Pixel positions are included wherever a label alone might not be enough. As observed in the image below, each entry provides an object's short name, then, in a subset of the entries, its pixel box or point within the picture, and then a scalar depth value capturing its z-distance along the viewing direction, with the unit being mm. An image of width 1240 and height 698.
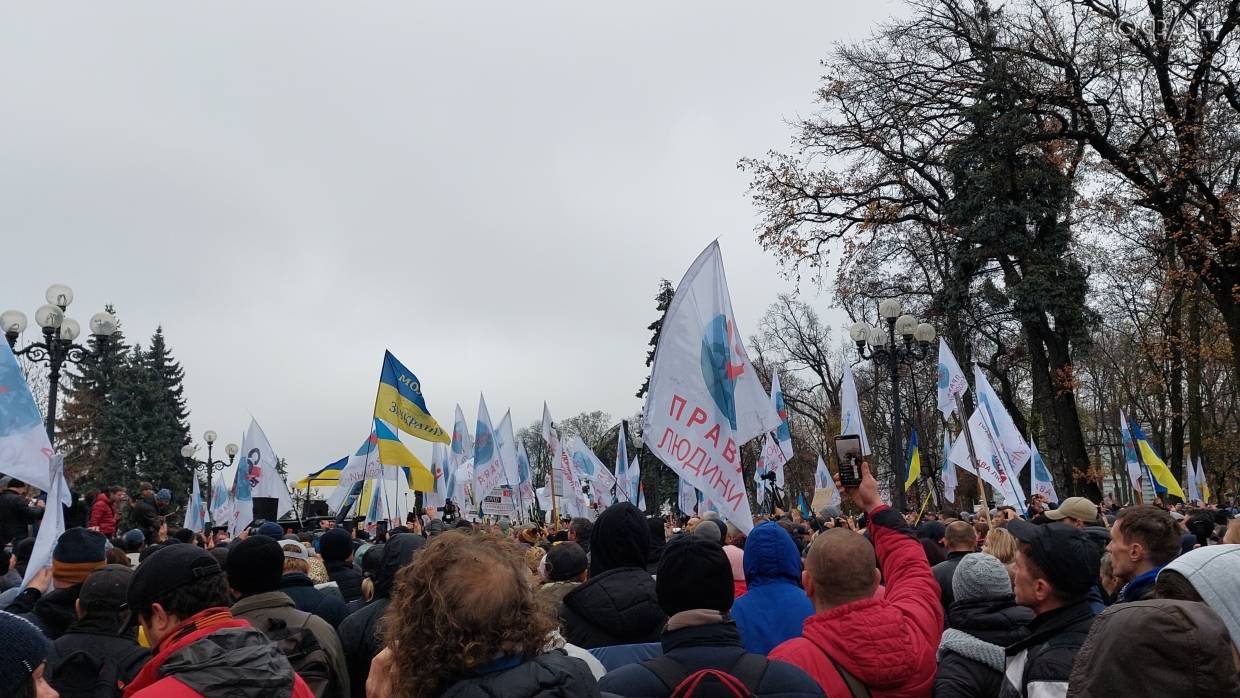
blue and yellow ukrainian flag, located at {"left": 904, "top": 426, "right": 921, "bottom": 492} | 20250
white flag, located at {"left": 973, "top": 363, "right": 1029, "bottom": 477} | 14058
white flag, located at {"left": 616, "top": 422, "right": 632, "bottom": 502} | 28000
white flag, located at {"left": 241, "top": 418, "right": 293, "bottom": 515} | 18172
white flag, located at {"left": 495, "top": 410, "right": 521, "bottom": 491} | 20102
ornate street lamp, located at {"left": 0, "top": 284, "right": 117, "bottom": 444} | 14664
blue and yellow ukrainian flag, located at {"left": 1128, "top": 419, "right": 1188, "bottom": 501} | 19641
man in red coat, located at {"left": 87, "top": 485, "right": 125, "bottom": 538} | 15102
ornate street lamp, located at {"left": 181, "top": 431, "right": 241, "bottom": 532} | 31469
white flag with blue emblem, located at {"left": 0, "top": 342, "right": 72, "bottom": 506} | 7426
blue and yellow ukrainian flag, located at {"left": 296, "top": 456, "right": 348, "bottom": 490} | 25052
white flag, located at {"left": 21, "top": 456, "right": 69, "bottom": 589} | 6180
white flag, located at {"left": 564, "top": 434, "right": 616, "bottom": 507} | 25391
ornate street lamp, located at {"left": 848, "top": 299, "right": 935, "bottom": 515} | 18781
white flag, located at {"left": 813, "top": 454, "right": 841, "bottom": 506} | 20031
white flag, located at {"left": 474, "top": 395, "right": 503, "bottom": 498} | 18797
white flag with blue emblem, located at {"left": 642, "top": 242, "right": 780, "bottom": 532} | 6543
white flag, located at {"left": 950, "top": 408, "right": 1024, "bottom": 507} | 12260
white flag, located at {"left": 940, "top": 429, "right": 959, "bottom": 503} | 19688
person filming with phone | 3664
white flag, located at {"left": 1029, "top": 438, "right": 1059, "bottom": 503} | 20578
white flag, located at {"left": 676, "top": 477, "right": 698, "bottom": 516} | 21938
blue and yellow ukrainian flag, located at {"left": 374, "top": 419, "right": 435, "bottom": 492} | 13438
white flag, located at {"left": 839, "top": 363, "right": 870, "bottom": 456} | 15820
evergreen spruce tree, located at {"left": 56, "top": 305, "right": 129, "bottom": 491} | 49562
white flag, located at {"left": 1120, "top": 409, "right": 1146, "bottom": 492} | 26094
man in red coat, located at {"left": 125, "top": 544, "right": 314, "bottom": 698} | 2605
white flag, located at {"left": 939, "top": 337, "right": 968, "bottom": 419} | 14705
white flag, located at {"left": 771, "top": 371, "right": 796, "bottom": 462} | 20059
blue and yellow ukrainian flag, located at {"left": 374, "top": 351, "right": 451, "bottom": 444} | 13719
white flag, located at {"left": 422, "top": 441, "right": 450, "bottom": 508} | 24031
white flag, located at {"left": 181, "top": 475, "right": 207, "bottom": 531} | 21053
